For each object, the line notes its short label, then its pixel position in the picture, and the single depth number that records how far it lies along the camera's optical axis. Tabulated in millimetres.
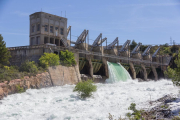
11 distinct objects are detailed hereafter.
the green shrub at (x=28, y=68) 30641
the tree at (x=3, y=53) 32781
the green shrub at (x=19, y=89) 26516
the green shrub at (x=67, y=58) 37697
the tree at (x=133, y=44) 106738
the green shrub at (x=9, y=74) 26155
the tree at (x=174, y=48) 98888
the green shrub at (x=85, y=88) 24234
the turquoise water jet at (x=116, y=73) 49931
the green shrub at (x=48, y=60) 33350
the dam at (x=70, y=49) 37062
